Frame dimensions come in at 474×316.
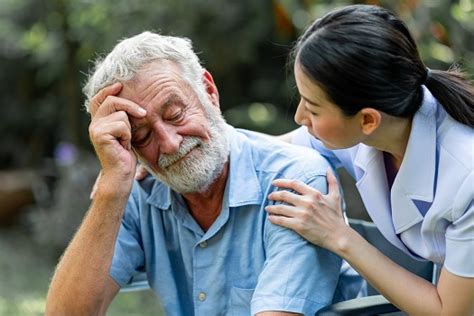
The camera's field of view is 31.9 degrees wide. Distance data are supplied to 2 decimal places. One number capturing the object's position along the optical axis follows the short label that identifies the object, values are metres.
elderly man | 2.35
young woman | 2.12
